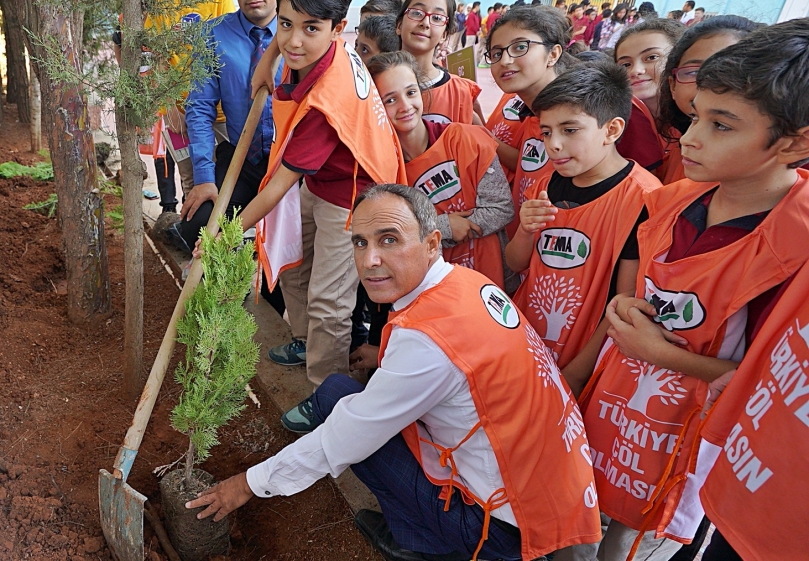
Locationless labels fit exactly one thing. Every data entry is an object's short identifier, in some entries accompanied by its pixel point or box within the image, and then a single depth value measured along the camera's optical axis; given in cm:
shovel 201
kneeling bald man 168
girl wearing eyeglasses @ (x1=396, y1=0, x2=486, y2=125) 305
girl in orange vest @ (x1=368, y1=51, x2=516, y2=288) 258
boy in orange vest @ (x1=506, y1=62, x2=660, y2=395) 204
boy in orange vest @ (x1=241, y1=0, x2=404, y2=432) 225
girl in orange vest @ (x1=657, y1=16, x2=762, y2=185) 213
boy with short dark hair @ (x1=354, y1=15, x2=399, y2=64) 336
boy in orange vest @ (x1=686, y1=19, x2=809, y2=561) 119
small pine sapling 203
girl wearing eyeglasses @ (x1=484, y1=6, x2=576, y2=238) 257
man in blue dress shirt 319
